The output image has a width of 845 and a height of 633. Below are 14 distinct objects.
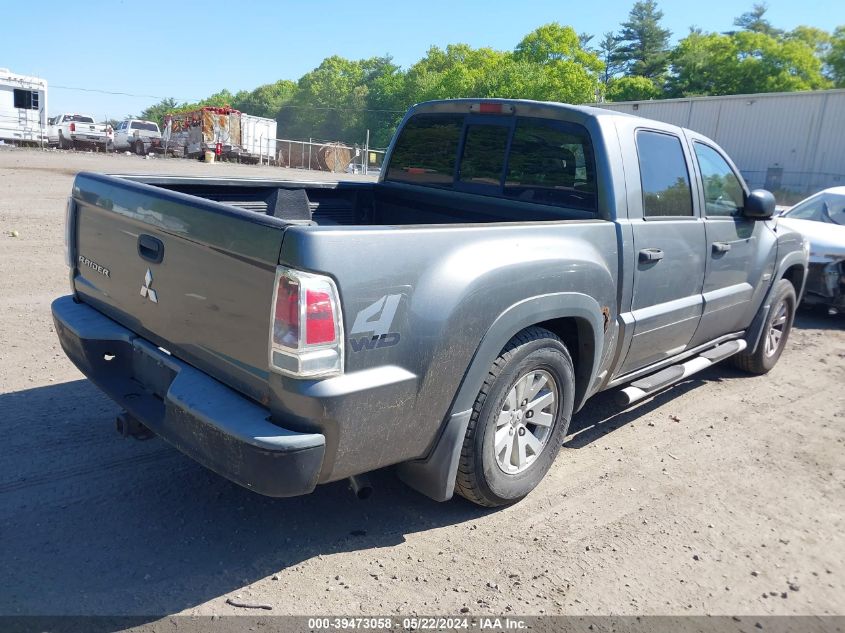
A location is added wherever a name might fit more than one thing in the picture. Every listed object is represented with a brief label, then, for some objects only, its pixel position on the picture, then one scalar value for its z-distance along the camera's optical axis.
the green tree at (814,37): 79.19
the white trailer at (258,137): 42.50
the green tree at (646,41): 85.62
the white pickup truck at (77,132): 35.16
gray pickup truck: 2.57
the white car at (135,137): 38.84
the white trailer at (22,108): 31.41
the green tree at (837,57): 64.88
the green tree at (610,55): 90.75
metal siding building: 33.22
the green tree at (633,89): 72.12
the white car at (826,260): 7.81
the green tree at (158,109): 137.00
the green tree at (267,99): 120.25
